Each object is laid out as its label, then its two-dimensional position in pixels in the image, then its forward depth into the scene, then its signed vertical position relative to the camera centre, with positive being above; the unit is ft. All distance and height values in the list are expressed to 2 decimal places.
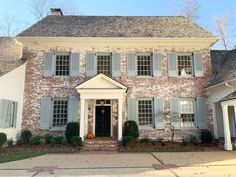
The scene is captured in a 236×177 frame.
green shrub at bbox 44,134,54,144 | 32.01 -4.95
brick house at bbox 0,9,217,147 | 33.78 +6.68
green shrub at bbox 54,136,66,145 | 31.64 -5.24
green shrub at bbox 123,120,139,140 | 31.66 -3.45
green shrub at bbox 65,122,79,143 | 31.34 -3.51
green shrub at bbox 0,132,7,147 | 27.53 -4.42
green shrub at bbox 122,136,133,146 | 29.94 -4.95
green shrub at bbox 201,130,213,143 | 32.38 -4.80
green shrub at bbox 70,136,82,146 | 29.62 -4.92
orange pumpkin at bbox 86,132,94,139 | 32.90 -4.70
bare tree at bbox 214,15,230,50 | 58.79 +24.89
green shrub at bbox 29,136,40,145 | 31.73 -5.43
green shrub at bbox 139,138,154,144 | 32.17 -5.52
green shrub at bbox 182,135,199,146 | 32.08 -5.36
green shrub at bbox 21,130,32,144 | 32.24 -4.63
